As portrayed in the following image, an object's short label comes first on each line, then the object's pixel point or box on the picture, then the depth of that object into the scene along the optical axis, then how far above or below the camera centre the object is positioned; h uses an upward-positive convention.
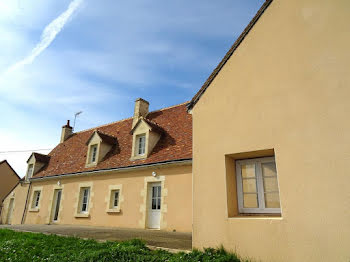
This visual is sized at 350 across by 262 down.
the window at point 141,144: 11.57 +3.05
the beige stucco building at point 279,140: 3.89 +1.36
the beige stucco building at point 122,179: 9.30 +1.30
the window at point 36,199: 15.53 +0.33
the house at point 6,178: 21.93 +2.40
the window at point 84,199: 12.52 +0.34
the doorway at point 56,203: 14.11 +0.09
